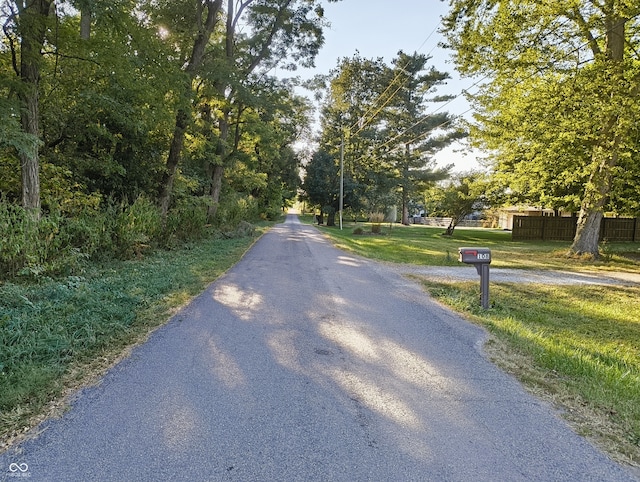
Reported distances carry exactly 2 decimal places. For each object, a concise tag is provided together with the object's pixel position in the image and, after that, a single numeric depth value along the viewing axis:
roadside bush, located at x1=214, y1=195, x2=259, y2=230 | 17.91
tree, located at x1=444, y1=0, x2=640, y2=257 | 9.74
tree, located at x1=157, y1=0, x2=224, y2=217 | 11.67
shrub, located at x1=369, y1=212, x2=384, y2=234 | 31.73
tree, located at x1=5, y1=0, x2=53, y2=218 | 6.16
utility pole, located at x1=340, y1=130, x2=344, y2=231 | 25.45
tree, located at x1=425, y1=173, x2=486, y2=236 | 21.42
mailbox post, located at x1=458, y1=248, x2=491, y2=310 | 5.51
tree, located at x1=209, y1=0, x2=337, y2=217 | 14.61
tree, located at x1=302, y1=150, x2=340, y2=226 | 31.03
